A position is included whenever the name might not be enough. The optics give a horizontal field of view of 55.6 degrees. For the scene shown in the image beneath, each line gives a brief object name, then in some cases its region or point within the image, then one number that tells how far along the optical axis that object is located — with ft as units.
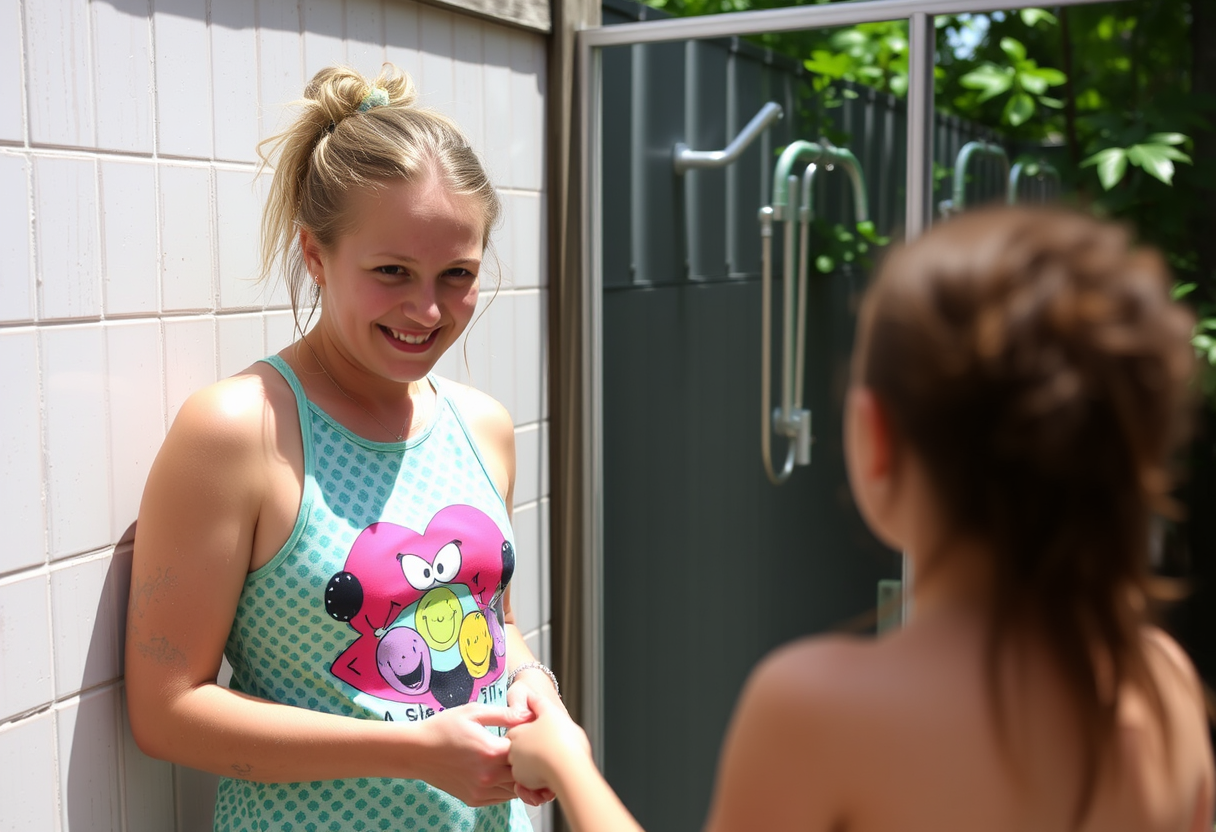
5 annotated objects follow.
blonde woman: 3.92
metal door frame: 6.34
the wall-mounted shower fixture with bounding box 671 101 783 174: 6.91
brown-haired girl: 1.98
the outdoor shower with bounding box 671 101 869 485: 6.84
